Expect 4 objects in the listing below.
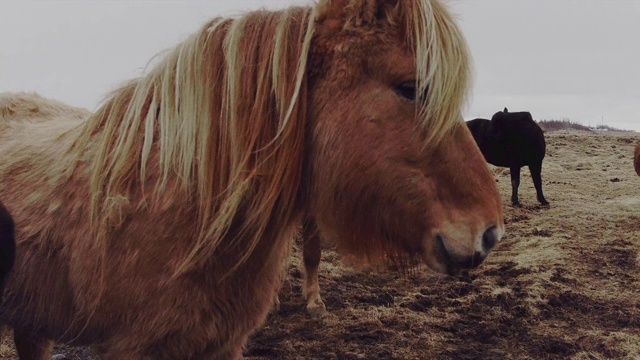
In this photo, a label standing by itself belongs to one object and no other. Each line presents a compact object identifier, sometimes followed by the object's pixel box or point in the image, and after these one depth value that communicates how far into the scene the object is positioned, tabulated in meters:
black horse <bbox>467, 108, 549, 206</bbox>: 9.86
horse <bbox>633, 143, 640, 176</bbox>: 9.93
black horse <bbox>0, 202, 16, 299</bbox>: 2.05
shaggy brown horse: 1.89
